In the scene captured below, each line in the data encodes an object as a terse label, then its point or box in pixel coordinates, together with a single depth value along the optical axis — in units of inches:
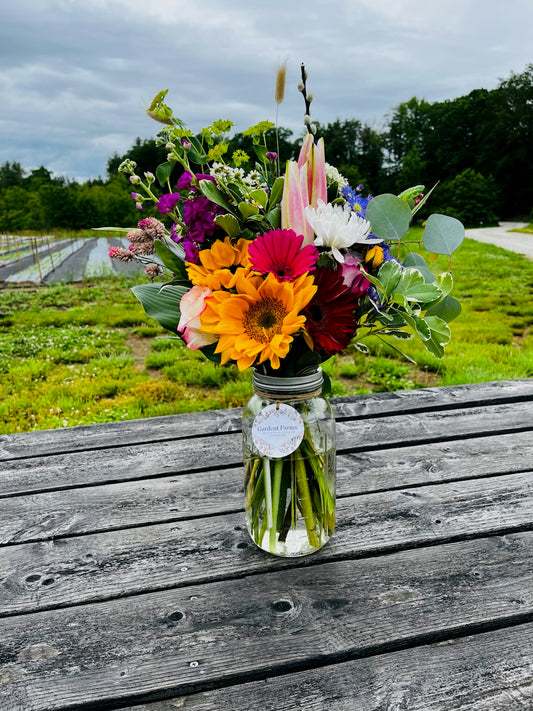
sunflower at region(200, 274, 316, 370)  29.0
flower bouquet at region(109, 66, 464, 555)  29.8
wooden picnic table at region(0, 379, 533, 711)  27.6
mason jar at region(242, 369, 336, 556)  34.1
